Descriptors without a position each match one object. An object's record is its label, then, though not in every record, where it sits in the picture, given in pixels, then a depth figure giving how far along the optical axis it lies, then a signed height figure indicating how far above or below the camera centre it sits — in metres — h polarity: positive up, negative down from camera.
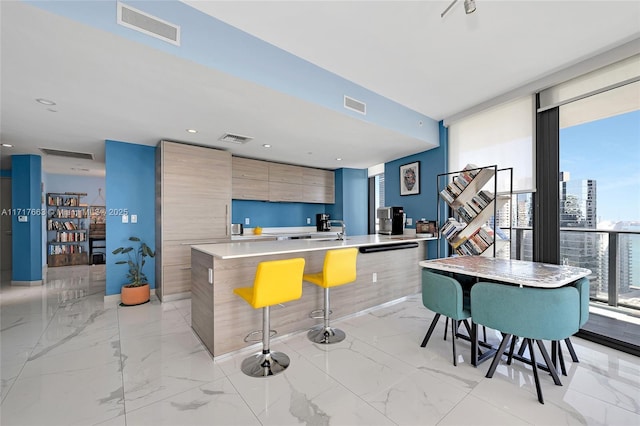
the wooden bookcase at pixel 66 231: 6.96 -0.53
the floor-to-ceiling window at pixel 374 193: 6.48 +0.47
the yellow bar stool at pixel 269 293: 2.04 -0.69
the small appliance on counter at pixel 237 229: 5.23 -0.35
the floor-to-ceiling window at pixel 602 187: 2.55 +0.27
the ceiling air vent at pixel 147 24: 1.70 +1.29
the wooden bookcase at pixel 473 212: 3.12 +0.00
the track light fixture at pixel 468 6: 1.78 +1.44
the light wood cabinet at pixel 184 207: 3.87 +0.08
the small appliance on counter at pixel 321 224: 5.79 -0.29
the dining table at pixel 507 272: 1.87 -0.50
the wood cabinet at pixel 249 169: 5.00 +0.86
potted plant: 3.79 -0.99
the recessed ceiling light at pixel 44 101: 2.58 +1.12
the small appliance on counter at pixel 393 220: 4.57 -0.15
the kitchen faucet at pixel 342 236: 3.60 -0.35
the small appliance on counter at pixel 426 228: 4.36 -0.28
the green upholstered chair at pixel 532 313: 1.79 -0.73
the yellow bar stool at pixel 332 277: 2.54 -0.67
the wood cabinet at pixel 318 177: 6.00 +0.83
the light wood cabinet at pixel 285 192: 5.48 +0.44
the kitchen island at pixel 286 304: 2.36 -0.85
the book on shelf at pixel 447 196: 3.35 +0.20
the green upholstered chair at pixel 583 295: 2.01 -0.66
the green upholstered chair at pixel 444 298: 2.22 -0.78
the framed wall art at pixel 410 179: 4.78 +0.63
